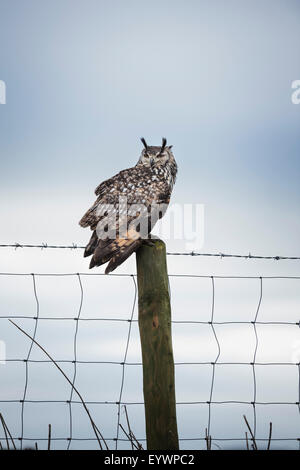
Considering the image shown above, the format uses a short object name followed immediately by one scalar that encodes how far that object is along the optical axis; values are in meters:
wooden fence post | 7.02
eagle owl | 8.23
